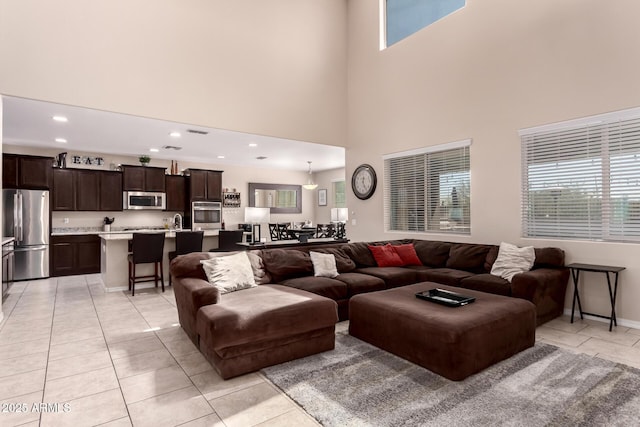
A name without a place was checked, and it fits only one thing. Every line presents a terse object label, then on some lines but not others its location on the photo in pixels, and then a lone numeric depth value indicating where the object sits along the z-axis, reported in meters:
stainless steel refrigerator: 6.25
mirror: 10.09
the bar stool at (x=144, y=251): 5.27
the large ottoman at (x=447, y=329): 2.49
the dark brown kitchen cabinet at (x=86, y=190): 7.17
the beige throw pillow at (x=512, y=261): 3.98
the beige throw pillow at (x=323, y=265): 4.23
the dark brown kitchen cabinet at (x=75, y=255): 6.95
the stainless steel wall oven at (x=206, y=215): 8.53
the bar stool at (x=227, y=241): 6.21
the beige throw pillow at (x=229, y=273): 3.39
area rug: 2.04
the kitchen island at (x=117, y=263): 5.53
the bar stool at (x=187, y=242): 5.73
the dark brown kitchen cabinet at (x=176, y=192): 8.41
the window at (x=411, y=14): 5.54
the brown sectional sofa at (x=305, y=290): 2.62
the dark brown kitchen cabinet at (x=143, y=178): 7.81
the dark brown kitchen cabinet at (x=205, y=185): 8.48
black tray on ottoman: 2.95
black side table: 3.60
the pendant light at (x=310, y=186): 9.74
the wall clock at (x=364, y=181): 6.61
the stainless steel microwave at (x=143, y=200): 7.84
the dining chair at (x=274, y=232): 9.72
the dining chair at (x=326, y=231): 9.02
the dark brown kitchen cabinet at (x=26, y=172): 6.38
